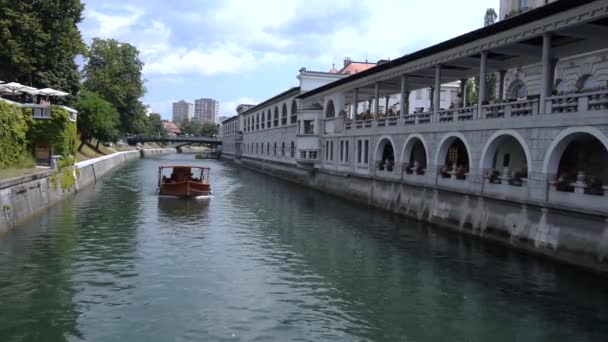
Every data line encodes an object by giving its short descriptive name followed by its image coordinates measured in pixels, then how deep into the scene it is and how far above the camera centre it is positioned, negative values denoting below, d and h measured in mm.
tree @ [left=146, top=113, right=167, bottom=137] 154938 +4372
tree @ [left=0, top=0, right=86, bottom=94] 41688 +8142
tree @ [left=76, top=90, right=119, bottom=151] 59938 +2504
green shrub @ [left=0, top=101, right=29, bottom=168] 27388 +15
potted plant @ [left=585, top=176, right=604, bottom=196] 16156 -981
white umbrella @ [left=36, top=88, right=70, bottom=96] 34462 +2948
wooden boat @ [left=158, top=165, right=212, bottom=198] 35156 -3156
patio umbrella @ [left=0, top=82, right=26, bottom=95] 33000 +3029
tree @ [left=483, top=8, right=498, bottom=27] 40969 +10669
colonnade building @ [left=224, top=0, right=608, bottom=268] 17625 +1217
